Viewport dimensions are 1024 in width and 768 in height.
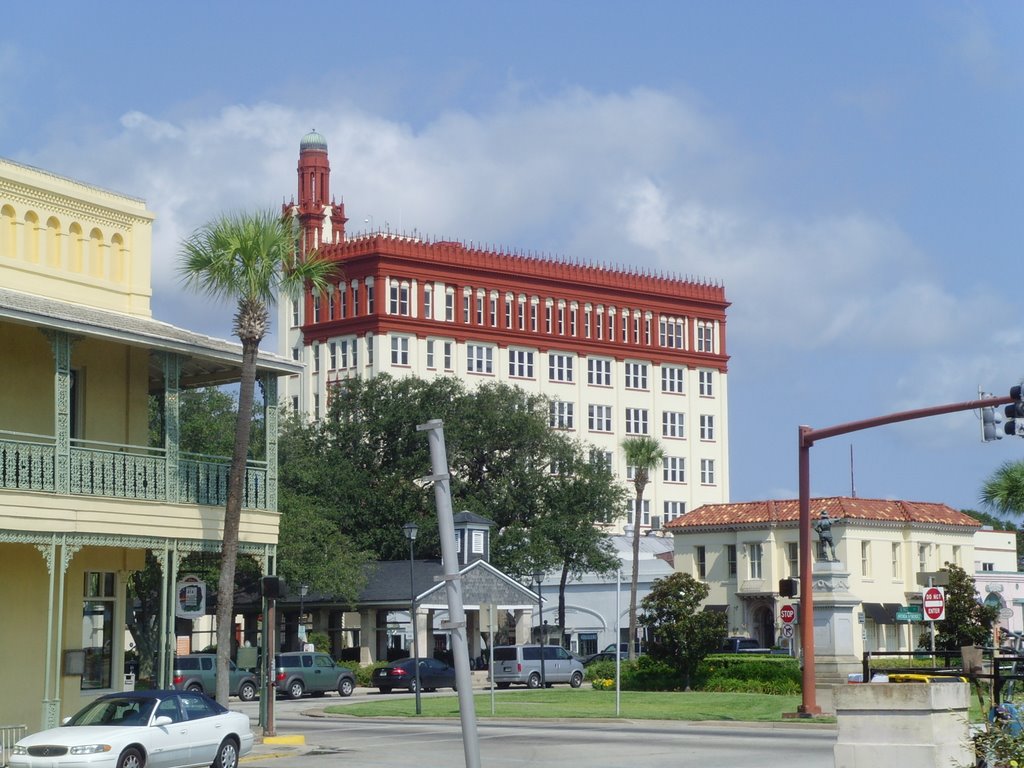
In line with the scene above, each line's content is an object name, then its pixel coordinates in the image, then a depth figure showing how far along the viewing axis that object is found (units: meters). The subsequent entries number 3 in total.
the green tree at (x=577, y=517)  79.06
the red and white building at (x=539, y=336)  102.50
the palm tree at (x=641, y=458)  74.75
